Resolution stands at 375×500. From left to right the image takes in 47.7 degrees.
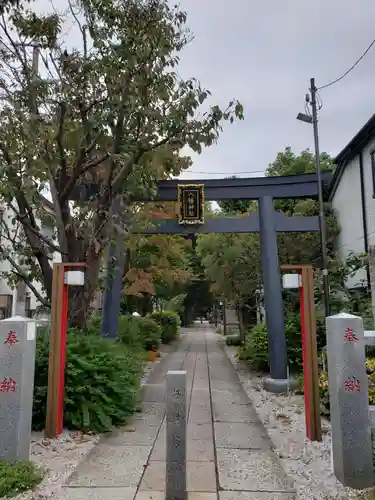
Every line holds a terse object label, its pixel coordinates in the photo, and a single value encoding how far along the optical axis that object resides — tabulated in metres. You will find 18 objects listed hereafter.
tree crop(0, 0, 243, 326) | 6.63
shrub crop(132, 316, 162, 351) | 15.76
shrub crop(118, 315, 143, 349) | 12.67
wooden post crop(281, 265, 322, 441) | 5.59
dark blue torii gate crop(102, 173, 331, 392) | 9.48
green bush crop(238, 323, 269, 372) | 11.26
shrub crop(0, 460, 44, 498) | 3.94
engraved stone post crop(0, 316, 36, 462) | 4.43
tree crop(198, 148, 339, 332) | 14.30
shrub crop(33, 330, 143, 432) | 6.01
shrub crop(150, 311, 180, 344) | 22.89
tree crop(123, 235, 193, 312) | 14.66
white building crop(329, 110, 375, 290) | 10.75
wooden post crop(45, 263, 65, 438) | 5.66
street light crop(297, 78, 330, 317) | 9.73
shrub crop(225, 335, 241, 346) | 21.52
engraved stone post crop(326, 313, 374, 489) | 4.05
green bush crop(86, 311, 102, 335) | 8.20
